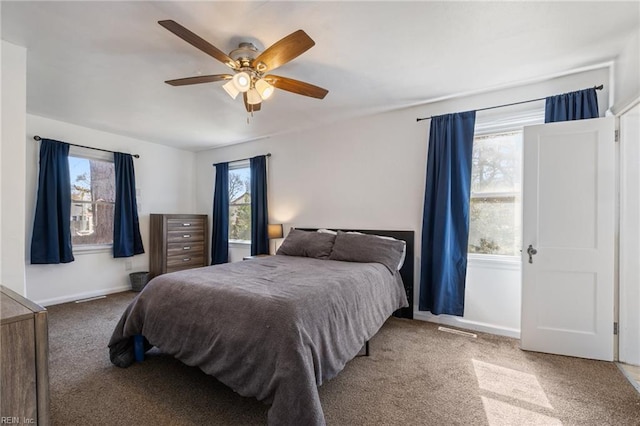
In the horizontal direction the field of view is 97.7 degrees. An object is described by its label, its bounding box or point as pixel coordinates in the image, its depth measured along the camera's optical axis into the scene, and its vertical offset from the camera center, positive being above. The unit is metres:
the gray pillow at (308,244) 3.27 -0.40
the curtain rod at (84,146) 3.57 +0.92
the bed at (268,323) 1.41 -0.71
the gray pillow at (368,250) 2.93 -0.41
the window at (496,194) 2.88 +0.19
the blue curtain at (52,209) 3.55 +0.01
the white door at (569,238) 2.32 -0.22
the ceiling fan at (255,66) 1.69 +1.03
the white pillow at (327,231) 3.46 -0.25
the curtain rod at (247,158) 4.59 +0.92
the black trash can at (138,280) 4.44 -1.11
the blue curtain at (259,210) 4.52 +0.02
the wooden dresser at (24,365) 0.94 -0.54
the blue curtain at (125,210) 4.36 +0.01
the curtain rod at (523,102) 2.44 +1.10
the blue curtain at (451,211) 2.95 +0.01
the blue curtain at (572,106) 2.45 +0.96
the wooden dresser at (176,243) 4.61 -0.55
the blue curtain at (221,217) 5.04 -0.11
